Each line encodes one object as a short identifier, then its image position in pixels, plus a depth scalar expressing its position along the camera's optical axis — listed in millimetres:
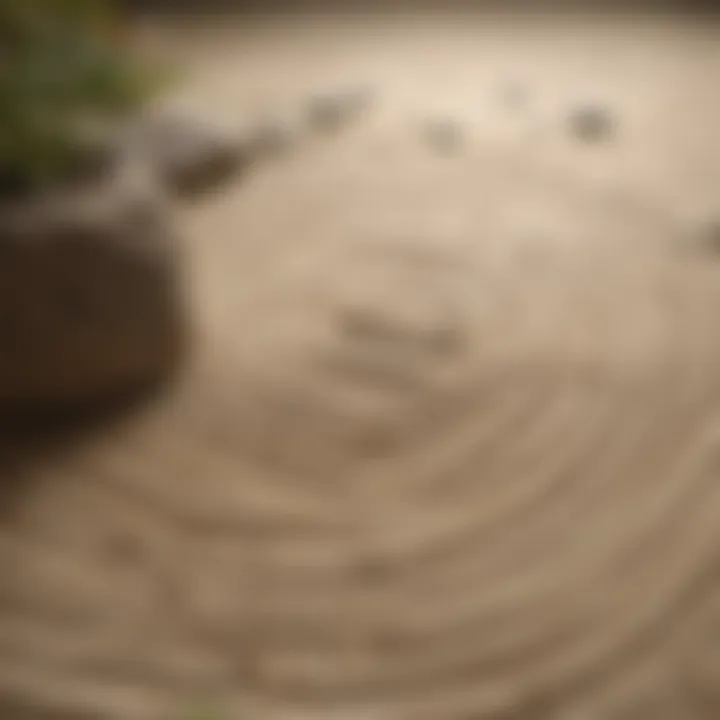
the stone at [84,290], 1643
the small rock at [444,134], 2668
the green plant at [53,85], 1700
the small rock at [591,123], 2648
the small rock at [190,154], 2389
